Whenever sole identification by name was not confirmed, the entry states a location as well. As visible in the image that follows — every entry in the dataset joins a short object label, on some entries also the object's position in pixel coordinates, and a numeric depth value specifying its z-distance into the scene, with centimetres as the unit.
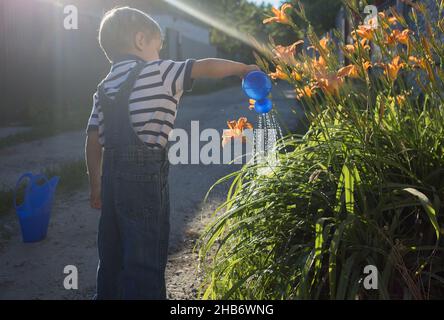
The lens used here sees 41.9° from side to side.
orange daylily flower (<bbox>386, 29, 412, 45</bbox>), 247
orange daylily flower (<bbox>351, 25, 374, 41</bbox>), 251
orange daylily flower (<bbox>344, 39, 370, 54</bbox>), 255
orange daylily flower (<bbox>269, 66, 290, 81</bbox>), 257
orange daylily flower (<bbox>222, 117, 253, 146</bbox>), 285
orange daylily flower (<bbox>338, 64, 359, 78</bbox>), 255
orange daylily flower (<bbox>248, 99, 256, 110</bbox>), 267
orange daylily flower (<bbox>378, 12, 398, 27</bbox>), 257
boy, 229
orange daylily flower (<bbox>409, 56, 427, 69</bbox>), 247
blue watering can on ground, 374
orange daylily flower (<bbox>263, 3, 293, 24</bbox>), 261
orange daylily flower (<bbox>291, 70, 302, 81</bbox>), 257
